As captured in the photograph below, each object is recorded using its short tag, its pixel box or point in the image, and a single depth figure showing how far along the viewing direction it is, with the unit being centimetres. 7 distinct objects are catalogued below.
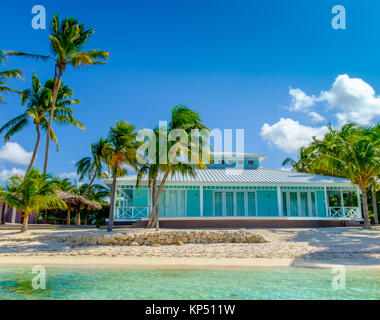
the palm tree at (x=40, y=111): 2325
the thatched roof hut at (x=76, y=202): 2220
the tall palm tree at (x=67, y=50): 2145
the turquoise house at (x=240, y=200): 1933
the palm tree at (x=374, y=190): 2099
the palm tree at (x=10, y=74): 1994
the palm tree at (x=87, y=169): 2908
